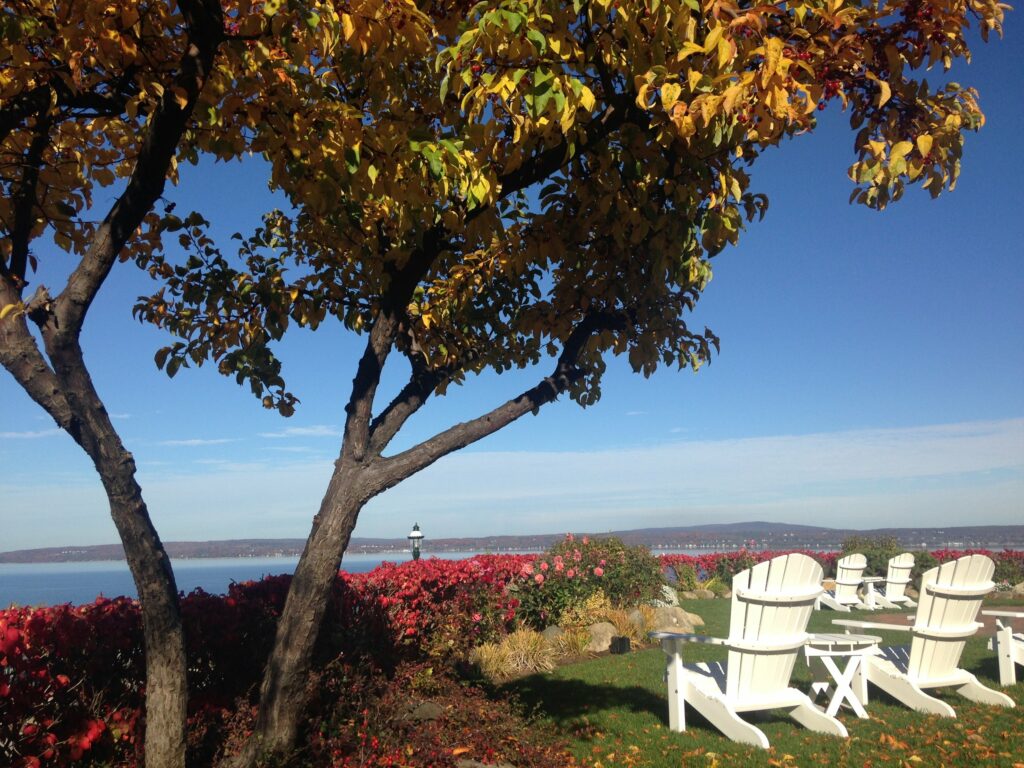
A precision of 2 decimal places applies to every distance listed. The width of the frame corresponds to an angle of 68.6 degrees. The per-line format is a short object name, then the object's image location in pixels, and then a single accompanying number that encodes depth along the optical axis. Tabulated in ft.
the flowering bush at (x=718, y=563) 64.49
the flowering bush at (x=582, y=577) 36.17
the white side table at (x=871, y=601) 49.67
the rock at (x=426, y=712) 18.37
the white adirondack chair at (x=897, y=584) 48.70
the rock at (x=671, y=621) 38.99
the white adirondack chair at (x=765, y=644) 19.06
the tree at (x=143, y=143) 12.94
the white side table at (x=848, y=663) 20.61
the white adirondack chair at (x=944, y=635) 22.16
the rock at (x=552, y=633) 33.88
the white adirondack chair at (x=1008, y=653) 24.84
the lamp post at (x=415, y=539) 50.42
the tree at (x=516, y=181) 12.28
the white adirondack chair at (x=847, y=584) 49.83
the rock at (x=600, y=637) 33.68
